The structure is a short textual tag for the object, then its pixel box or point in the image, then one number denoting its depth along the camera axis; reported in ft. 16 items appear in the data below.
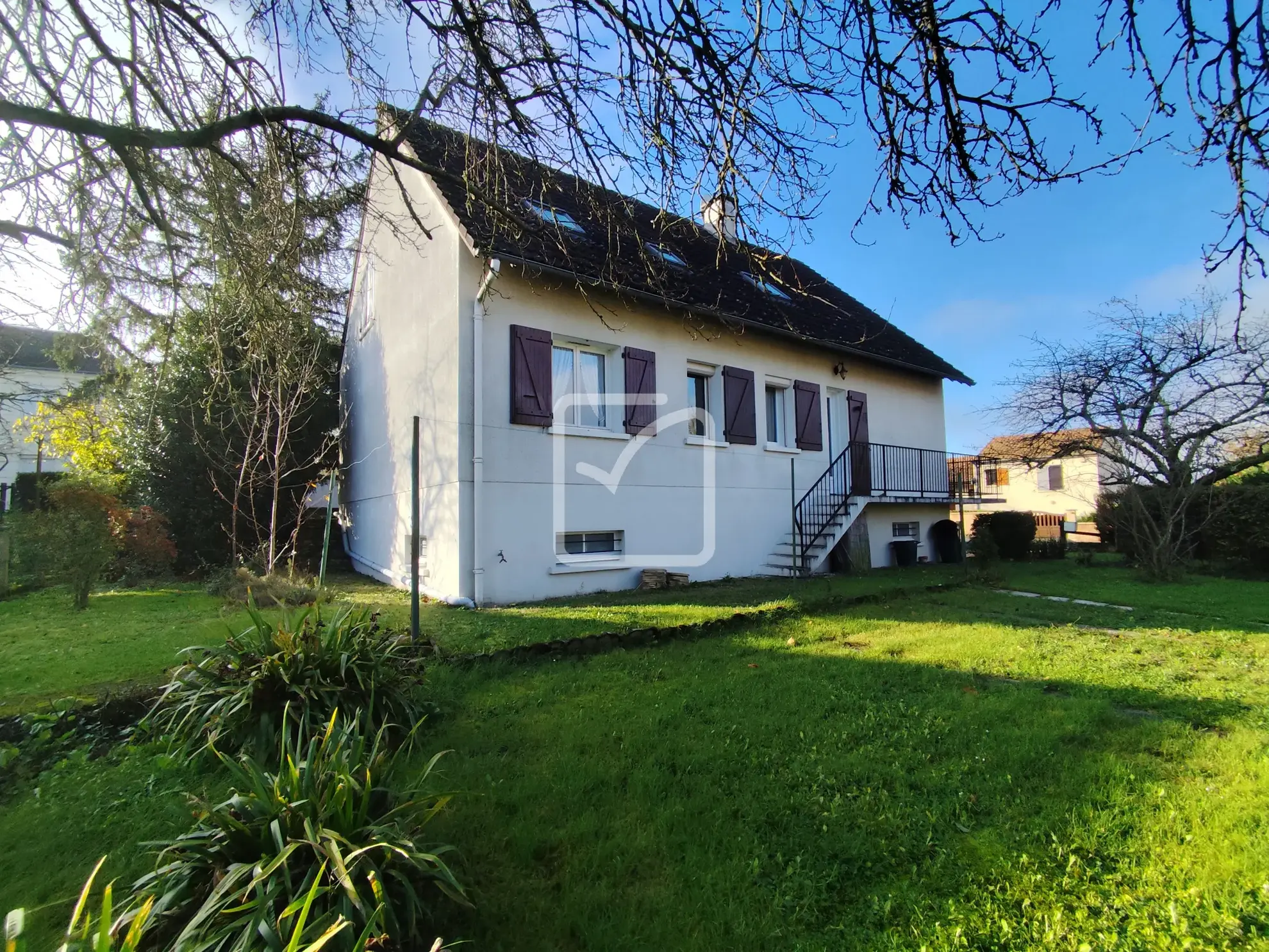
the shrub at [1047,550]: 50.62
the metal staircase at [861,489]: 36.29
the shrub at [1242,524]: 39.73
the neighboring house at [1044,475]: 42.63
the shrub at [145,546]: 33.27
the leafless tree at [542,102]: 8.59
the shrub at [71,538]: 24.84
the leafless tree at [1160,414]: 35.94
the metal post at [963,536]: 42.39
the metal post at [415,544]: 16.80
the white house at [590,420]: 25.98
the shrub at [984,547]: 36.47
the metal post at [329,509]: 24.88
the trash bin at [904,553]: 42.86
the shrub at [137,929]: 4.36
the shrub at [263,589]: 24.97
